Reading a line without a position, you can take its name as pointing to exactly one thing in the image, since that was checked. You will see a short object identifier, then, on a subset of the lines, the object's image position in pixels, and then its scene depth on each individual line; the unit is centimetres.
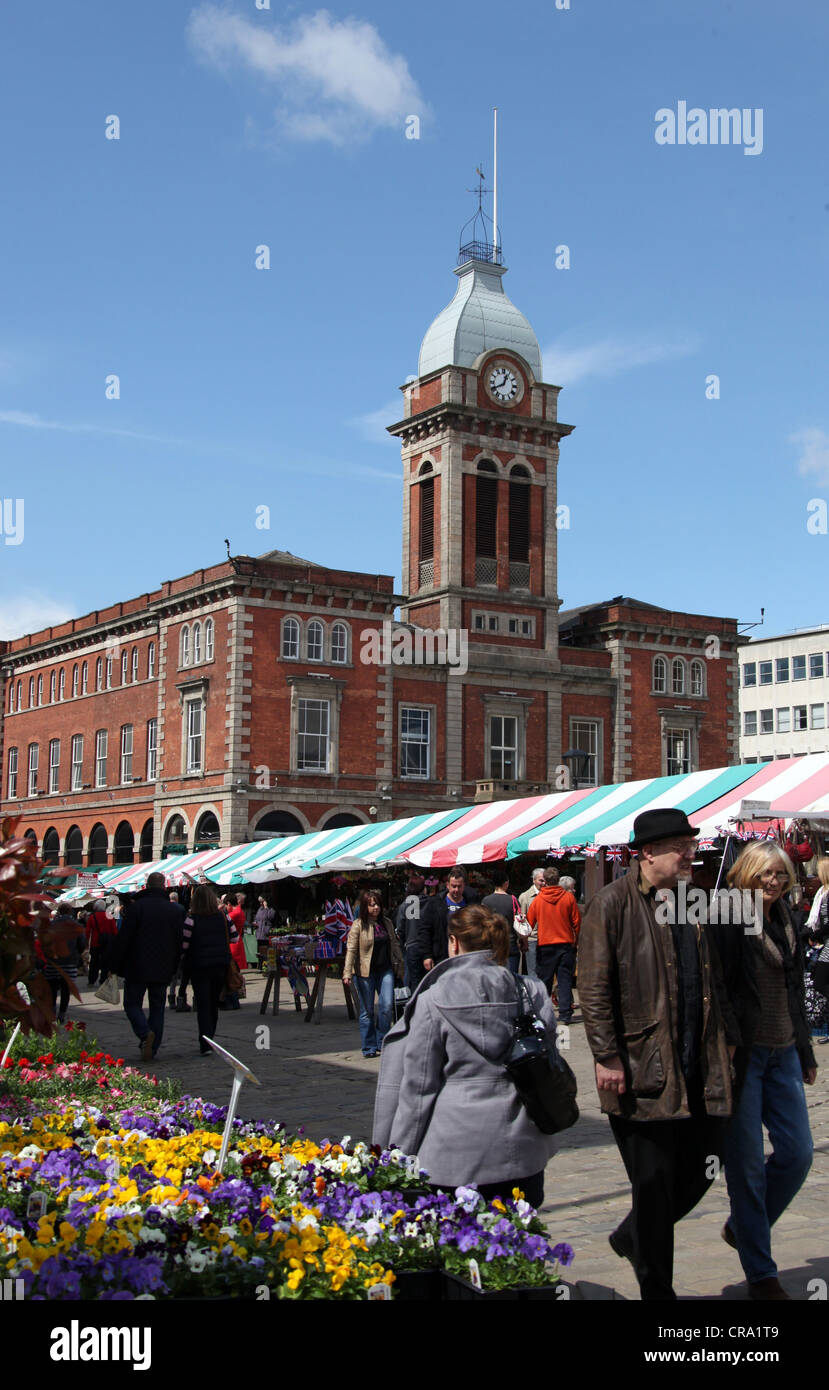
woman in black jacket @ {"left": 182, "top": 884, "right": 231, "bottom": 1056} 1403
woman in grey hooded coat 513
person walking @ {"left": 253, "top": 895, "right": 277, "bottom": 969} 3005
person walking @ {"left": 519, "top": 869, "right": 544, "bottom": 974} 1681
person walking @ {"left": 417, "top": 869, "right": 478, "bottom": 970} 1362
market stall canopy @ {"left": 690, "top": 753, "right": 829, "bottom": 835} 1620
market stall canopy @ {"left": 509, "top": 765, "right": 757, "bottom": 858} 1827
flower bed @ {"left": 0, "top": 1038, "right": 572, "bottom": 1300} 417
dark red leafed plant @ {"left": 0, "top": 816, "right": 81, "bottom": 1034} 369
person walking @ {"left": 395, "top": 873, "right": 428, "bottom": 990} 1386
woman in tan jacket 1444
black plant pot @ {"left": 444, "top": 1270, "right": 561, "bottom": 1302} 404
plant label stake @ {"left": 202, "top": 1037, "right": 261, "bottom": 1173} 503
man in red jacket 1667
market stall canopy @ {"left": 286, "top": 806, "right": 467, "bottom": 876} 2436
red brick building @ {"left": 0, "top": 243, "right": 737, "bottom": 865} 4925
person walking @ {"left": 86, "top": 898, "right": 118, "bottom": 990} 2559
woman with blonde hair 565
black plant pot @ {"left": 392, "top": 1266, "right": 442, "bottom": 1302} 435
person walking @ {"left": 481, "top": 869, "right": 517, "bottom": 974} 1581
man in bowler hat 515
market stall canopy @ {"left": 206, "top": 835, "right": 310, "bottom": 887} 2916
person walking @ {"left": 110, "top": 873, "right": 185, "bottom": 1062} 1351
